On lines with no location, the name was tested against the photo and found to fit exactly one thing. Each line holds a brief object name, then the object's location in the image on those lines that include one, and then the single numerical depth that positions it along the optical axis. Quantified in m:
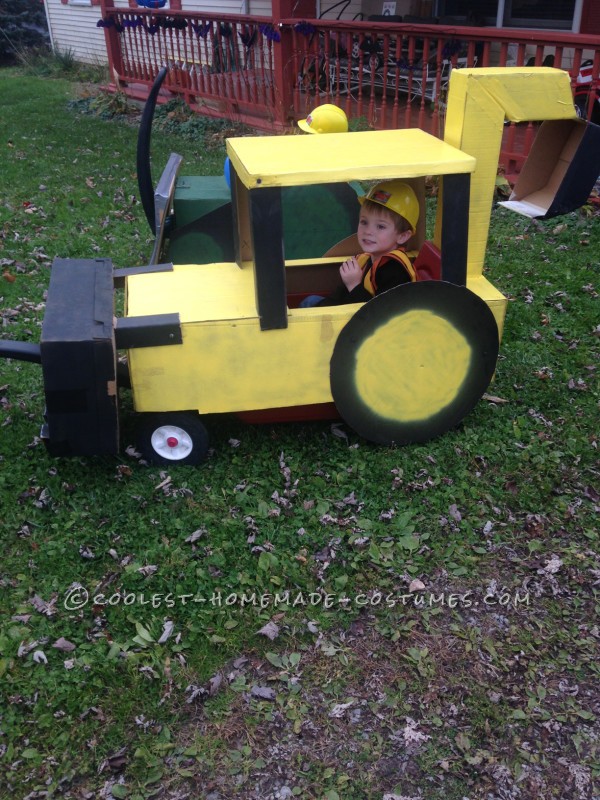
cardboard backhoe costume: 3.25
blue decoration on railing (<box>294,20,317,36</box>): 9.84
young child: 3.71
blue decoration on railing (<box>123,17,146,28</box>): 13.27
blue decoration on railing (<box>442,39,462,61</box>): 8.26
